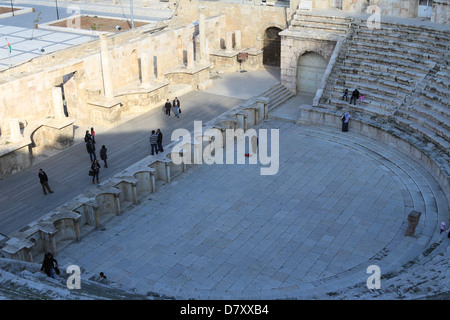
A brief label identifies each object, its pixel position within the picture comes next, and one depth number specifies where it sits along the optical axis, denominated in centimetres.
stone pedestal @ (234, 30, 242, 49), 3622
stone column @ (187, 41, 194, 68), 3259
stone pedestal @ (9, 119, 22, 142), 2295
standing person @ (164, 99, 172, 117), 2838
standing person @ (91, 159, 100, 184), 2183
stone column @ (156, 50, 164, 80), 3082
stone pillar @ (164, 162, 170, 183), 2252
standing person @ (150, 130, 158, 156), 2369
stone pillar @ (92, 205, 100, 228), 1943
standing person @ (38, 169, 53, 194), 2090
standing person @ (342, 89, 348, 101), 2800
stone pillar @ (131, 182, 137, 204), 2096
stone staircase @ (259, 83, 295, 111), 3083
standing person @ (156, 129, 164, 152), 2388
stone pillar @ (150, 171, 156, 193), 2178
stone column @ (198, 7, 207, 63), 3306
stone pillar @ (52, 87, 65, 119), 2484
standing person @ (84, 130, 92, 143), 2344
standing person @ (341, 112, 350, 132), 2672
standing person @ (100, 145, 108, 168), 2288
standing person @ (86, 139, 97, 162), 2312
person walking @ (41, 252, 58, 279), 1588
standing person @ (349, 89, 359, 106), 2744
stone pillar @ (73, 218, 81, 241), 1870
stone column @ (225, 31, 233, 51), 3578
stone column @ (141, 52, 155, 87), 2948
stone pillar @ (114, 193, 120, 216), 2027
